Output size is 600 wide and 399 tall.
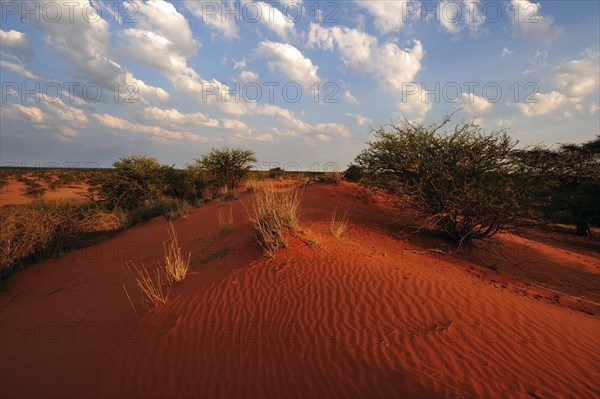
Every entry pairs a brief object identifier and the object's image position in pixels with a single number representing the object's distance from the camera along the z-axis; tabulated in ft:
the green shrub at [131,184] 50.21
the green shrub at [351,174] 55.62
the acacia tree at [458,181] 21.81
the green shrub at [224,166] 65.51
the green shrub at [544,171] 21.83
